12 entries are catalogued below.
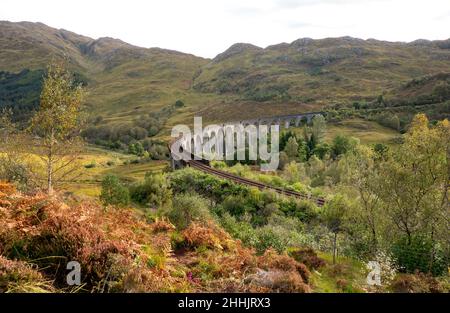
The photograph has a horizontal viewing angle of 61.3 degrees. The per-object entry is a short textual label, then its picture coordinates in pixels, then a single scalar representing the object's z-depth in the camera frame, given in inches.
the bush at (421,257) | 613.9
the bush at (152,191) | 1720.0
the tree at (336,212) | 1142.0
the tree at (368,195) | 798.5
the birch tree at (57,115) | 756.6
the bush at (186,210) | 920.9
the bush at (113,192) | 1429.6
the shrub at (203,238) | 510.6
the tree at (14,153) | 870.4
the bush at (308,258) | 509.0
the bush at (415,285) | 447.5
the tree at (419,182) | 741.9
